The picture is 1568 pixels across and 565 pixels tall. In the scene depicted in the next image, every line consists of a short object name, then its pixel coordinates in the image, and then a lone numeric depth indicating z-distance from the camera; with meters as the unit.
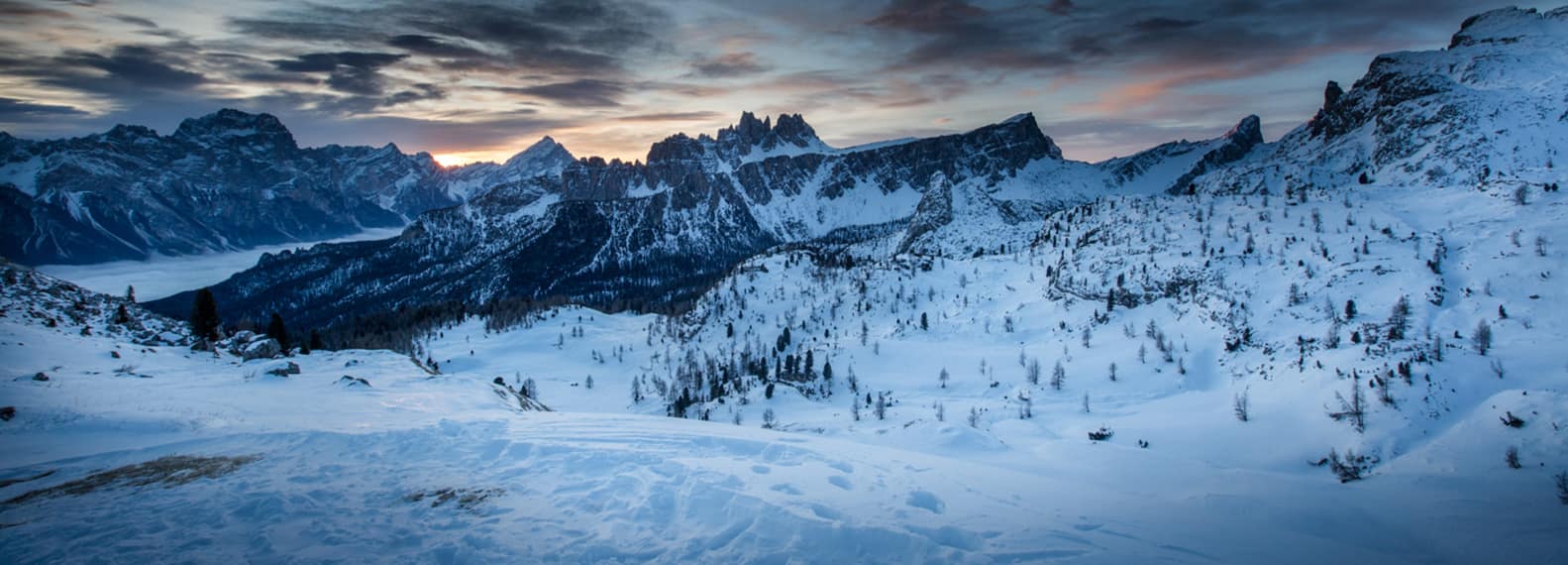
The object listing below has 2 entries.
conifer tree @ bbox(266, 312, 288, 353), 79.94
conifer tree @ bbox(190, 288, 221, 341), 70.25
